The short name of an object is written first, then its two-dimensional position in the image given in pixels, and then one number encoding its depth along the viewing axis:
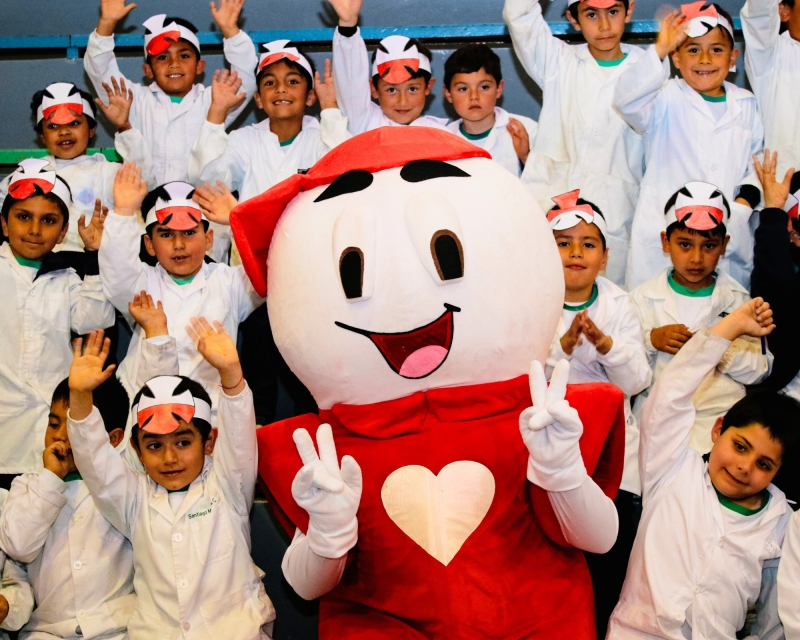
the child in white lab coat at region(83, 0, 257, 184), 4.11
